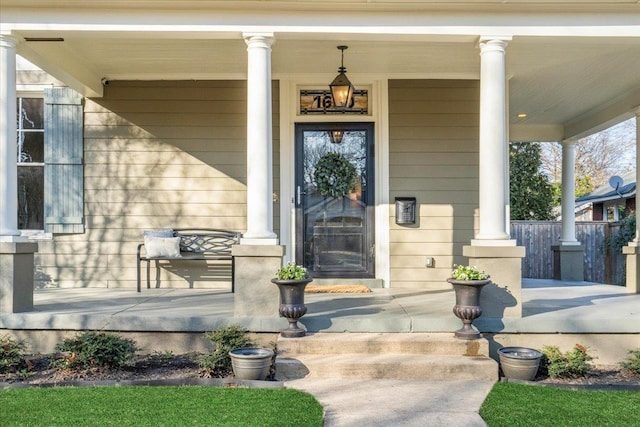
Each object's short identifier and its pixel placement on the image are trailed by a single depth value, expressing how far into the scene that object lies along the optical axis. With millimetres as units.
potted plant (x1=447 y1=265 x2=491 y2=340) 4156
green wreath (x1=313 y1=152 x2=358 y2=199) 6297
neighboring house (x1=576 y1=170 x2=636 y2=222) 12719
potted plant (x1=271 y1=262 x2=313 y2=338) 4156
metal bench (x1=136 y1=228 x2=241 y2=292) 6254
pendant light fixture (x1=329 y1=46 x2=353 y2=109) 5684
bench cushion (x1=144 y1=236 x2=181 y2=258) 5914
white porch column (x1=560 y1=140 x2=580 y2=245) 8969
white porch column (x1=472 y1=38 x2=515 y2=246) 4504
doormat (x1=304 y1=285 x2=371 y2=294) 5914
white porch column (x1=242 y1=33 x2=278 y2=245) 4438
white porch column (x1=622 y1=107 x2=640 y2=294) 6566
